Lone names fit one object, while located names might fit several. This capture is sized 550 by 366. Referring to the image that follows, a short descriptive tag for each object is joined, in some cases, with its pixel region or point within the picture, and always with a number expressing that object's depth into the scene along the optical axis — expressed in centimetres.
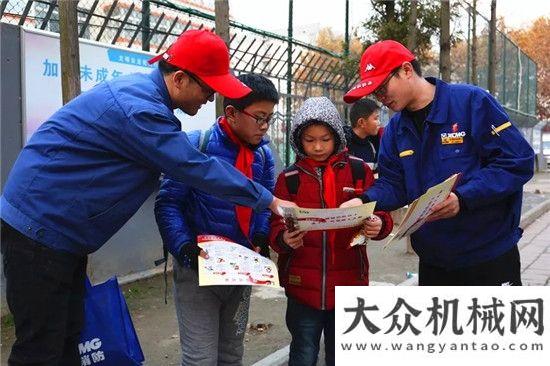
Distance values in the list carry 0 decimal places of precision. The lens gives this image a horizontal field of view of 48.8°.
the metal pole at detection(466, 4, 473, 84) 1353
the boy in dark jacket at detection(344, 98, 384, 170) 549
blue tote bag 262
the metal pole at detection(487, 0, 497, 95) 1256
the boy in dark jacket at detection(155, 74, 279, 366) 246
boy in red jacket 267
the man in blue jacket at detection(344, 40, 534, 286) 235
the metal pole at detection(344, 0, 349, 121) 941
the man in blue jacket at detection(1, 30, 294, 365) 208
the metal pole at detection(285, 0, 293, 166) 751
